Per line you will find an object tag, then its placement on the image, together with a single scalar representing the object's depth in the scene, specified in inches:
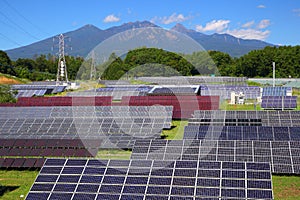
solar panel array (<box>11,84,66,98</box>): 2050.3
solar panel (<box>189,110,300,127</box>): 986.1
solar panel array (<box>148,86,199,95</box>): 1822.8
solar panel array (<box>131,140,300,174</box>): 662.5
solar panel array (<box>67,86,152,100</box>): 1886.1
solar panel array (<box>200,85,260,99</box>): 1855.3
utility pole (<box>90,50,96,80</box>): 3682.6
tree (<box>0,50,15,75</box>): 3762.3
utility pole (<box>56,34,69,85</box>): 2818.7
